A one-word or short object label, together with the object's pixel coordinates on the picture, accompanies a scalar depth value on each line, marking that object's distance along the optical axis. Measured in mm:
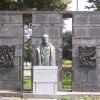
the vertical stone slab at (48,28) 13709
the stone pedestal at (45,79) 12828
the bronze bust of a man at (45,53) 12920
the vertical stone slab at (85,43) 13645
